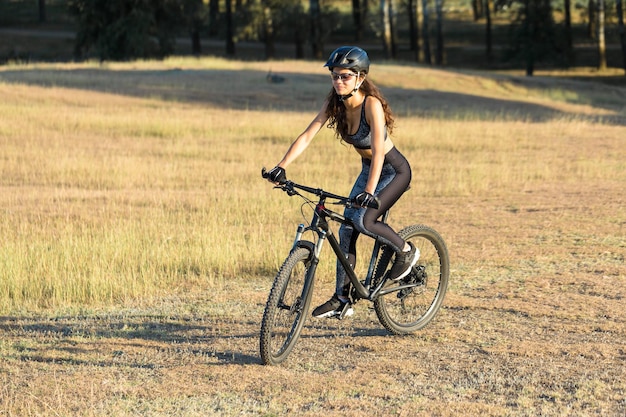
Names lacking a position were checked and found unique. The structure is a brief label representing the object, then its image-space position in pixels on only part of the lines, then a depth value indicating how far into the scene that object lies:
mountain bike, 6.66
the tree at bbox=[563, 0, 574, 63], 60.96
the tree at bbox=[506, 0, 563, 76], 56.66
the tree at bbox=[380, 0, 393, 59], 56.22
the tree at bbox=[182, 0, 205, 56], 58.42
